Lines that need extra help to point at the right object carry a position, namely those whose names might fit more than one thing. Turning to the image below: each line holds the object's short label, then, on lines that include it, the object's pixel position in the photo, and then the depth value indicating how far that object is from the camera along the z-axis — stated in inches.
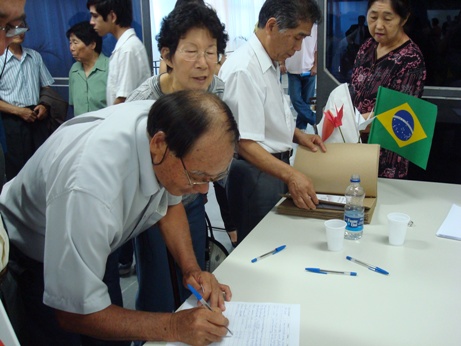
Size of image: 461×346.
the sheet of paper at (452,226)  57.4
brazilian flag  69.9
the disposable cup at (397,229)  54.5
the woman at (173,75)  65.4
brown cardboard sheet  66.6
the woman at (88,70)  126.3
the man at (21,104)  141.9
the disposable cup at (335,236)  53.4
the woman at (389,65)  89.8
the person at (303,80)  190.4
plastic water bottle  56.8
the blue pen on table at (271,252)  52.2
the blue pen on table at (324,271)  49.0
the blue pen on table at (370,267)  48.9
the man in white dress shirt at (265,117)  69.7
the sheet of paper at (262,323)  38.2
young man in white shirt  106.5
